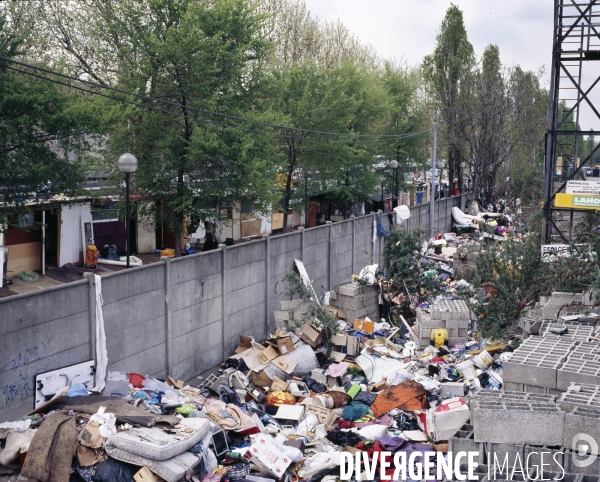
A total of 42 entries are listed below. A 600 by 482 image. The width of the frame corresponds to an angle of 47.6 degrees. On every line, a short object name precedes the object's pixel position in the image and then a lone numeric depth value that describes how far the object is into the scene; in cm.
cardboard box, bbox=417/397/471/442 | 914
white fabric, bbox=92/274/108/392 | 974
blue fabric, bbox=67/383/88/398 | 905
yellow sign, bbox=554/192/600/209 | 1602
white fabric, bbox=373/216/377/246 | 2119
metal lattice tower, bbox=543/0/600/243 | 1625
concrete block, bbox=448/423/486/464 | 700
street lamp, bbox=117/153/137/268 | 1351
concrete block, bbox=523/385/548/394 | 843
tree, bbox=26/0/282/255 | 1930
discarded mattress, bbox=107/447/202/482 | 743
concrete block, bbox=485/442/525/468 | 684
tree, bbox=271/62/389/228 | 2803
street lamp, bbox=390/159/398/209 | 3027
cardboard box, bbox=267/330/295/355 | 1259
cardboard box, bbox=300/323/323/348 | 1343
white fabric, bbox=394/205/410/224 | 2419
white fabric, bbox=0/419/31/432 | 791
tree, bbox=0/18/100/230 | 1650
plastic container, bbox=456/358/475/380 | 1155
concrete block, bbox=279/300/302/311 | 1457
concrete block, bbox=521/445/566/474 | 668
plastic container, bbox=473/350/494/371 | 1176
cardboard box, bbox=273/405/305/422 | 1016
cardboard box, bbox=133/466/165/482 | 738
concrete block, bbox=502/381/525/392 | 850
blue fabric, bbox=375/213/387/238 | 2135
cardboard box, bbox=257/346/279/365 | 1228
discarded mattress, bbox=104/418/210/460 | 746
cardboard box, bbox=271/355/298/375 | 1225
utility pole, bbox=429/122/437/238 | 2914
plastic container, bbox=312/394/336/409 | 1098
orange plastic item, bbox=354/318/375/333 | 1523
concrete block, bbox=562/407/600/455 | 657
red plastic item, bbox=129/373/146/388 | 1033
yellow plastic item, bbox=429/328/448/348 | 1374
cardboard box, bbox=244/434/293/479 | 839
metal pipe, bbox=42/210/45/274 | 2163
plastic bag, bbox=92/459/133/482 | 746
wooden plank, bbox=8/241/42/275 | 2145
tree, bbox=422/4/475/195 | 4406
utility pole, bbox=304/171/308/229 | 2732
